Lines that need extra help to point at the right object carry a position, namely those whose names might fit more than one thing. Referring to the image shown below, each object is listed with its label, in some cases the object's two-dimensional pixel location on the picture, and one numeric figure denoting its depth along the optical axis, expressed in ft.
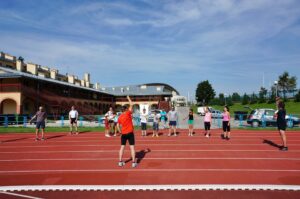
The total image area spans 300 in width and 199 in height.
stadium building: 102.58
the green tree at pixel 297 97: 141.29
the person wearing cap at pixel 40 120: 44.37
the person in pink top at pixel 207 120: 46.55
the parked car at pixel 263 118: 68.95
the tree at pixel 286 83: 166.15
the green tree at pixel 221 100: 240.42
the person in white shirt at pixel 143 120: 48.73
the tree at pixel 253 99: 178.33
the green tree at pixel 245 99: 190.23
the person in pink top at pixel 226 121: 42.91
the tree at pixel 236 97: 242.99
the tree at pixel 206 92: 289.12
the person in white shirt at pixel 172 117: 47.44
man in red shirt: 24.68
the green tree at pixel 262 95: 169.95
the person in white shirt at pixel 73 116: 51.42
